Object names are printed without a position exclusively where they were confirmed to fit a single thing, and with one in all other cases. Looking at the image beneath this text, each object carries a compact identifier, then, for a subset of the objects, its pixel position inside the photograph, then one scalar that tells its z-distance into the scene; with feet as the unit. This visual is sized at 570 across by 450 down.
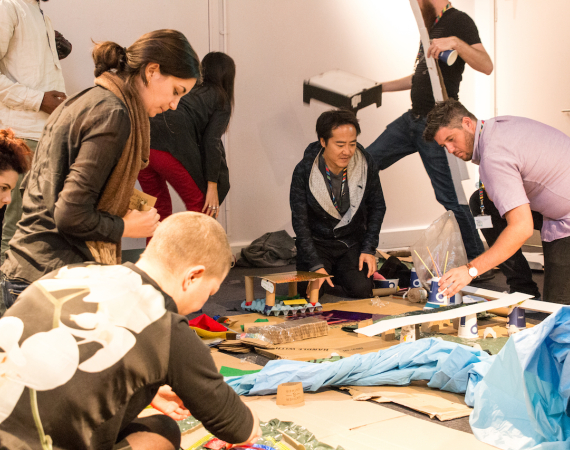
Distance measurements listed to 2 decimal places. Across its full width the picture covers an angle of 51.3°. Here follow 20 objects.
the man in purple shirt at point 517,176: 8.34
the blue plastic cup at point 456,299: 10.05
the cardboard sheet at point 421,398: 6.10
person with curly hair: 6.41
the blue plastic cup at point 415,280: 11.72
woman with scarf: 5.20
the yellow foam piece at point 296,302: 10.54
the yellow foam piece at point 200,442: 5.01
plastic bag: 11.21
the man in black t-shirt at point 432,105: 16.58
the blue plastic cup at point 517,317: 8.69
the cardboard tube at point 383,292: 12.02
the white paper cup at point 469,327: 8.36
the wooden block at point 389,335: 8.50
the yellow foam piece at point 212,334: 8.79
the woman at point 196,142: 11.35
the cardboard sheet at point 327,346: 7.89
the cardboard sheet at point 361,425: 5.38
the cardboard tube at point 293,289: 11.25
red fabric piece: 9.07
